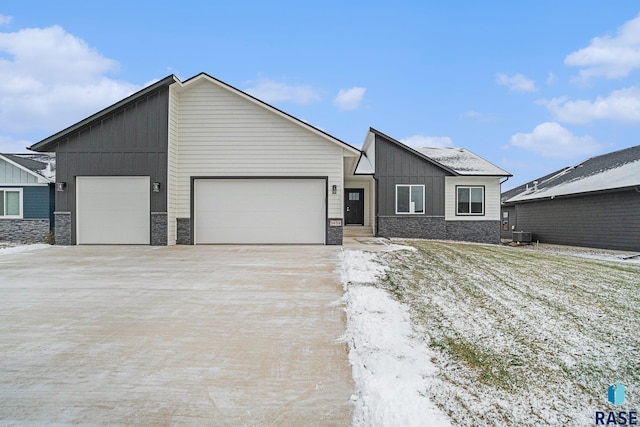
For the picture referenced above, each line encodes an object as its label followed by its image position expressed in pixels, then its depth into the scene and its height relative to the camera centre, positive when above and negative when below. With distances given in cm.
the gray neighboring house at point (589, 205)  1480 +41
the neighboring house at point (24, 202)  1547 +40
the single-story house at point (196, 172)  1282 +135
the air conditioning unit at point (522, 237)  2045 -125
